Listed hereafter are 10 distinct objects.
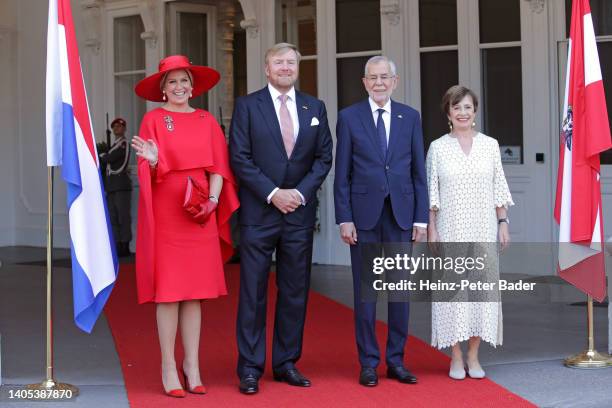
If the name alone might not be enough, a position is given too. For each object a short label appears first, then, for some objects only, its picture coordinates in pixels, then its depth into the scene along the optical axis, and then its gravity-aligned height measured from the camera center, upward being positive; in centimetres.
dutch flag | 546 +29
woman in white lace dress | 573 +7
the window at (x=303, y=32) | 1132 +205
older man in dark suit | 564 +15
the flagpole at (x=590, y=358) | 605 -83
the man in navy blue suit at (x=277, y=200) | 559 +10
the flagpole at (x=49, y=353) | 552 -69
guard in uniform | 1282 +44
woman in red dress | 541 +2
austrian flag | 615 +29
